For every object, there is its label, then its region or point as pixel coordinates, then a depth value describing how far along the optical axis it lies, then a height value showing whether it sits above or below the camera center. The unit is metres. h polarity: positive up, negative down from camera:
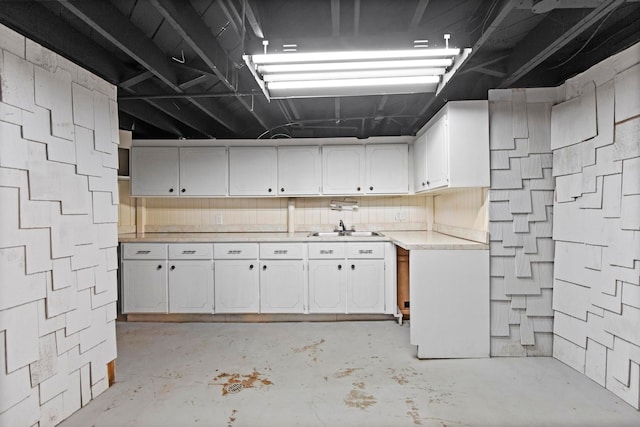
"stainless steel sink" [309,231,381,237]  4.18 -0.34
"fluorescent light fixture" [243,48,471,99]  1.91 +0.80
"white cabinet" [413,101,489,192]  2.78 +0.49
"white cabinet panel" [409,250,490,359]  2.79 -0.78
